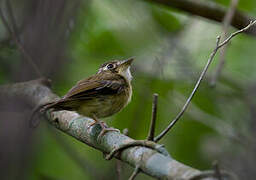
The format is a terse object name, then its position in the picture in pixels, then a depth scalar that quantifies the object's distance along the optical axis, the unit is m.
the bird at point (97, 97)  7.43
